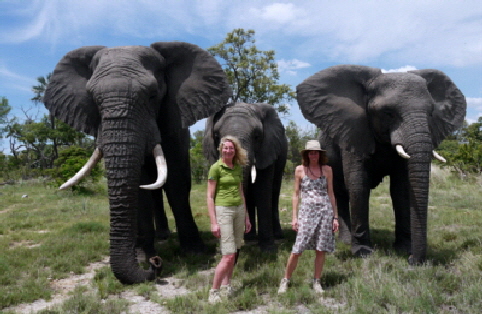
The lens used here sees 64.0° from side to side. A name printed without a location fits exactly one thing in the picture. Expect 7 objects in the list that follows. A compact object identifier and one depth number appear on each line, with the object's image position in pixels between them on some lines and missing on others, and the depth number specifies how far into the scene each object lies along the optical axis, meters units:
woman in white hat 4.17
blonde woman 4.08
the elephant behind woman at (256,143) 5.76
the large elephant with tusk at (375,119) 5.04
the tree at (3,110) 38.81
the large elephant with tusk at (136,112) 4.49
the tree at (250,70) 28.20
